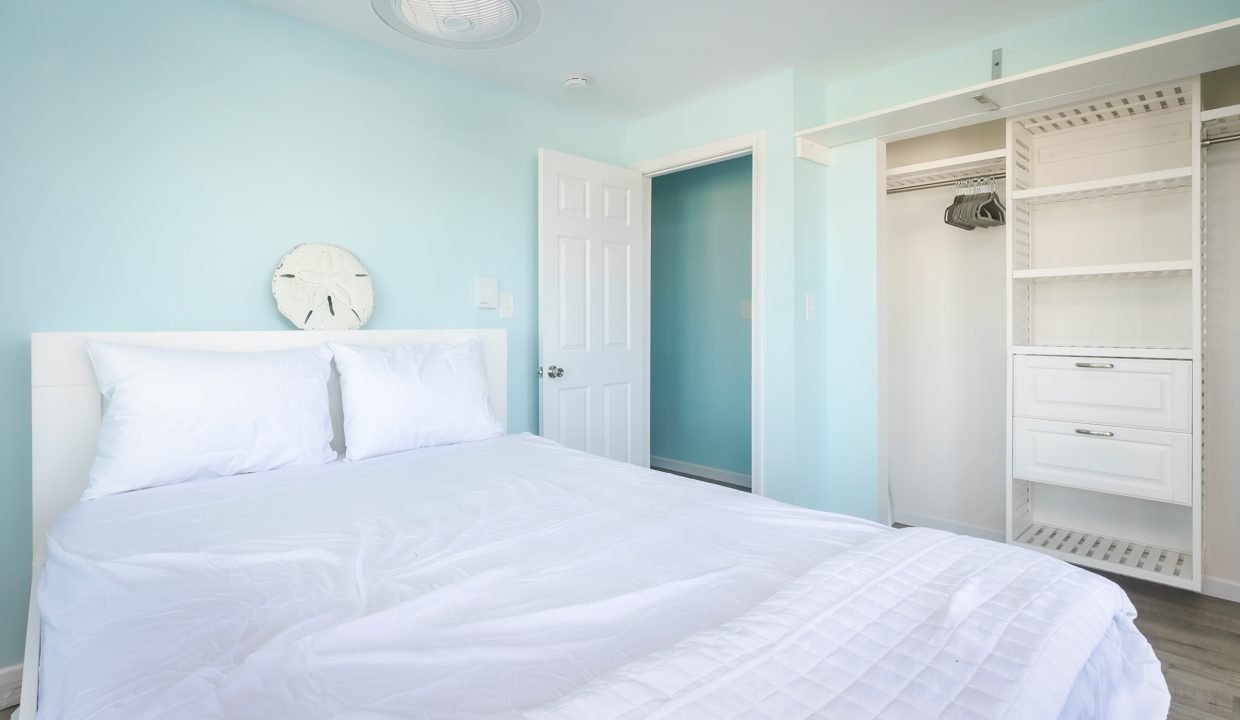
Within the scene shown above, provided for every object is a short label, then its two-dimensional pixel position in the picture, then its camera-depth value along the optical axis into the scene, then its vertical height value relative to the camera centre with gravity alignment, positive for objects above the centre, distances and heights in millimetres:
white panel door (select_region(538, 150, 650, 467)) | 3213 +262
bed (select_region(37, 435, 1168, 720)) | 742 -404
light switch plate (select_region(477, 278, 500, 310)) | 3059 +310
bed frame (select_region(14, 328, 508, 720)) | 1854 -190
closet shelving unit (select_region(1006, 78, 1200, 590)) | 2338 +90
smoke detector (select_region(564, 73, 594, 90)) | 3031 +1363
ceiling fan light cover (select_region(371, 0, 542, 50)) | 1912 +1089
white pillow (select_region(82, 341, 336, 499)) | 1716 -181
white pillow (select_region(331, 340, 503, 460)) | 2164 -160
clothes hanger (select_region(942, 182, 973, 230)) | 3070 +711
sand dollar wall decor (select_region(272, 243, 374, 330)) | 2371 +269
